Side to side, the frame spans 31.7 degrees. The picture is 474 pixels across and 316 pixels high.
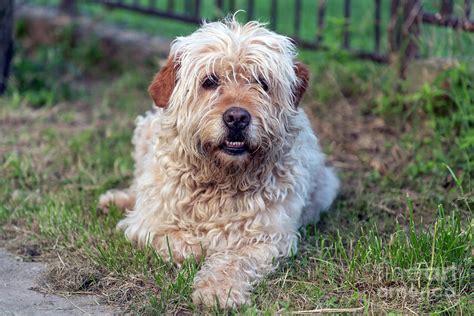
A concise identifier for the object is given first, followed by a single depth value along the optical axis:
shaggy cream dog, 4.27
